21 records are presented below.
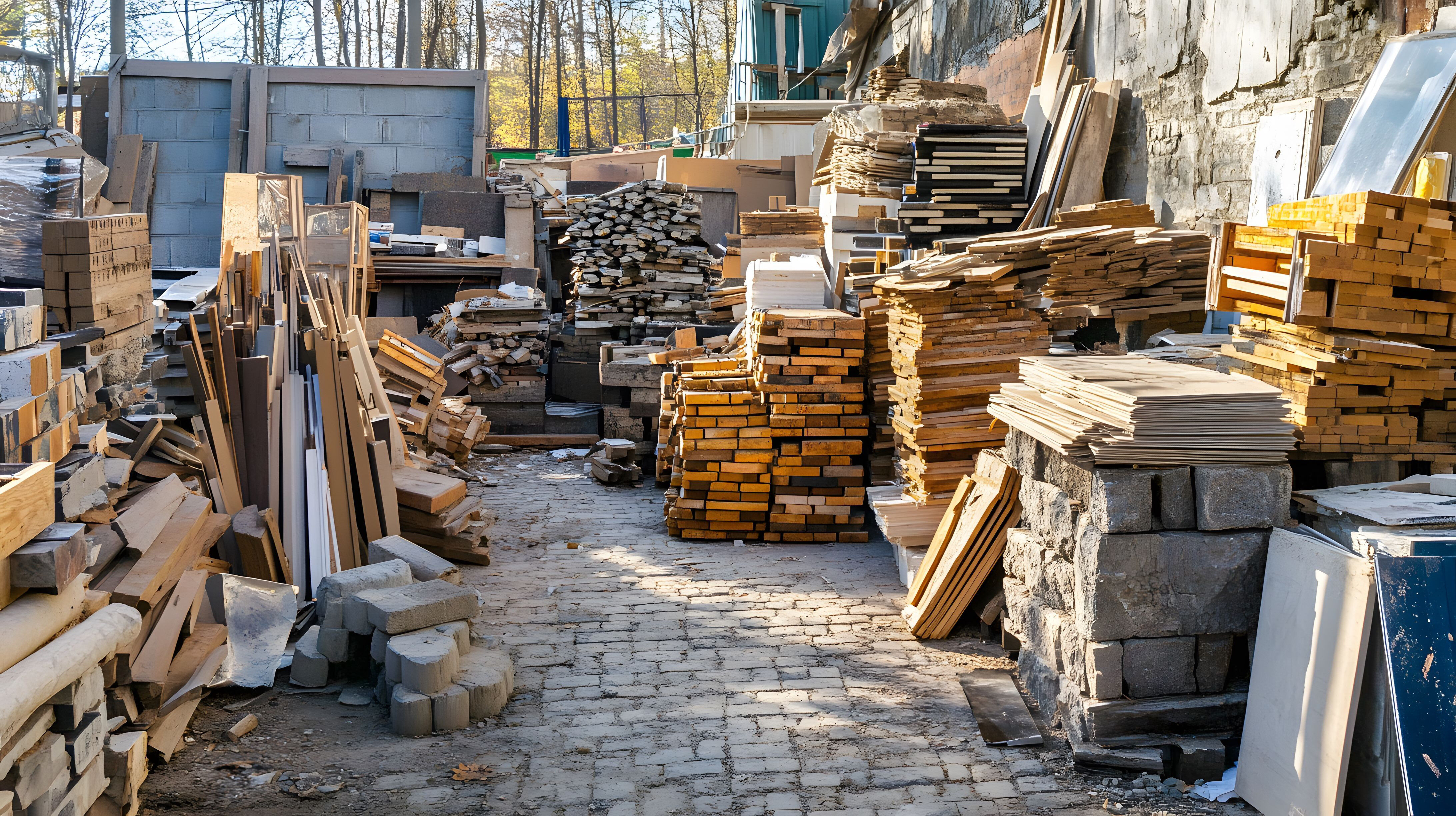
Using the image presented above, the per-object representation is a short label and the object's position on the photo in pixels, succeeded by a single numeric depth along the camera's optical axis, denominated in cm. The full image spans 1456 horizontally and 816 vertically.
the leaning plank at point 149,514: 502
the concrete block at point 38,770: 349
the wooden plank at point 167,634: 484
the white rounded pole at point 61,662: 334
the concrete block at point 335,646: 575
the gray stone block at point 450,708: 518
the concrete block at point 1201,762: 453
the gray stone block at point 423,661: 521
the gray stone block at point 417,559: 672
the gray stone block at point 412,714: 514
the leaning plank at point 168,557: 482
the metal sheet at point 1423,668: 365
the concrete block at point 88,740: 385
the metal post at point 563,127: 2908
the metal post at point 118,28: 2161
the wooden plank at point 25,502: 346
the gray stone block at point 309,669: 570
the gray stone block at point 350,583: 584
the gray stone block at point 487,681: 532
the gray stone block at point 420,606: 556
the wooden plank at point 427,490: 790
